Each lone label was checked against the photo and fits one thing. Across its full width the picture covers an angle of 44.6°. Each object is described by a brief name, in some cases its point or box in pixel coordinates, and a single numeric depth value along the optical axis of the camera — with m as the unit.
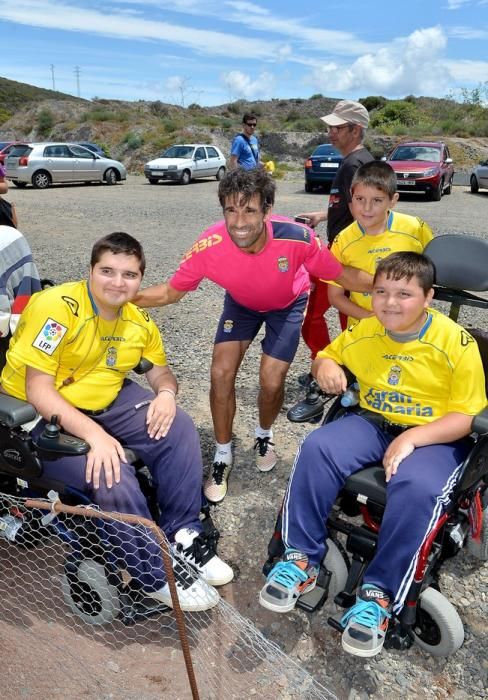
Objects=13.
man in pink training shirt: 2.81
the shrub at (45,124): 38.84
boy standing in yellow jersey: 3.10
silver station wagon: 16.50
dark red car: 14.55
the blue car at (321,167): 15.91
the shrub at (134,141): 28.89
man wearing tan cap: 3.91
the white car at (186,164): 18.50
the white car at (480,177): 16.58
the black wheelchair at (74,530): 2.20
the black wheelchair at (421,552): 2.12
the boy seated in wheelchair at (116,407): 2.29
